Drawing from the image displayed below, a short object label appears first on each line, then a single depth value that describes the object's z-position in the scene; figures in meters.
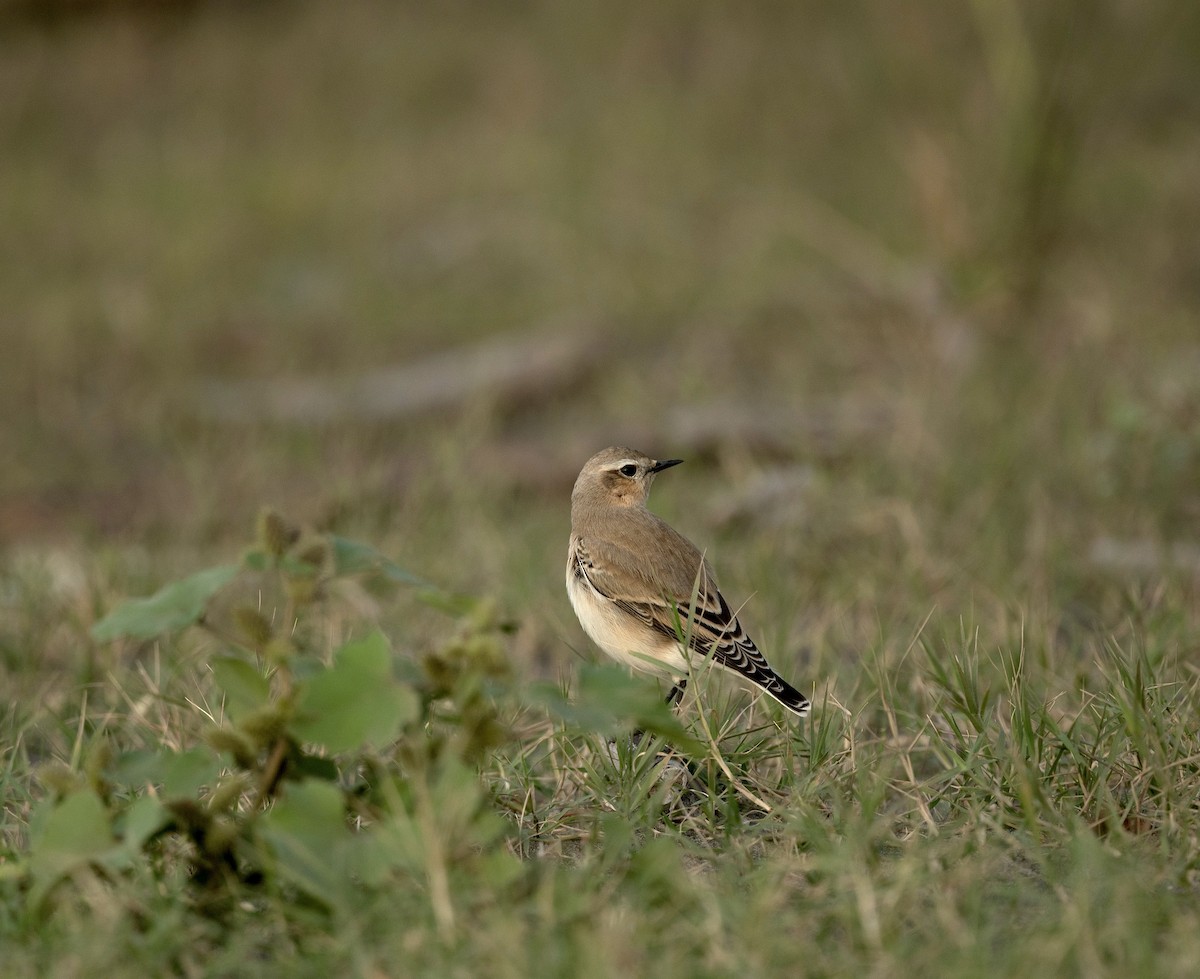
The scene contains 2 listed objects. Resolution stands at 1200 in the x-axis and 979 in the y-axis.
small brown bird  6.92
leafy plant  4.56
